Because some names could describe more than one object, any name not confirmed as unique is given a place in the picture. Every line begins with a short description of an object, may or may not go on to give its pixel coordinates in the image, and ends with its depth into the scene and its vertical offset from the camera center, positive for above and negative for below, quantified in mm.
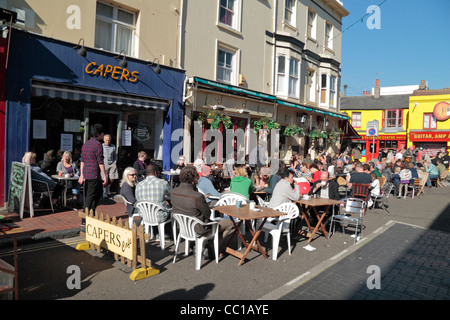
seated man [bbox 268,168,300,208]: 6383 -767
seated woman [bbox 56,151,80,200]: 8312 -571
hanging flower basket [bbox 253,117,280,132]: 13938 +1286
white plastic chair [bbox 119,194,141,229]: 6127 -1275
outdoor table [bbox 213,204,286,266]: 5137 -965
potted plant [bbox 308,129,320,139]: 17422 +1226
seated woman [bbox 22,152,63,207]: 7364 -696
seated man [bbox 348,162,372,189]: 9539 -561
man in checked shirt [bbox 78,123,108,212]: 6238 -403
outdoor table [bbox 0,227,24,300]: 3441 -1338
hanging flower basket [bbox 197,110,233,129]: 11750 +1219
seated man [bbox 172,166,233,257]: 4934 -733
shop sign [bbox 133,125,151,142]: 10898 +528
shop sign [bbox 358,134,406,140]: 33841 +2371
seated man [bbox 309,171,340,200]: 7588 -748
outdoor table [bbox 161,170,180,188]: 9970 -707
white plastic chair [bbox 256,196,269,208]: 7133 -1056
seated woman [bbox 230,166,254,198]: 7016 -695
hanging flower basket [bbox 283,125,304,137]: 15977 +1220
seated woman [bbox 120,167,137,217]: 6176 -777
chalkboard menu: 6914 -924
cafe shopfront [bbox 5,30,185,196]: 7781 +1301
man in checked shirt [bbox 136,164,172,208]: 5742 -715
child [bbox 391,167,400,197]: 13891 -800
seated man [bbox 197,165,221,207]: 7384 -774
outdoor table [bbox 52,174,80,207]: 7910 -808
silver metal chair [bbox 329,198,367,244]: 7179 -1069
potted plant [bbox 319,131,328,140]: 18031 +1189
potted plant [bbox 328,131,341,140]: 19897 +1330
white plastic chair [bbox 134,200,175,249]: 5617 -1117
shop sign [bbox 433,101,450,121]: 30703 +4779
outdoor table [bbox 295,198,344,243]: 6539 -967
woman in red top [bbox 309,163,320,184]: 8957 -399
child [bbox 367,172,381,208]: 10109 -953
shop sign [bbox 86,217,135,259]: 4465 -1298
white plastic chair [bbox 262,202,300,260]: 5570 -1263
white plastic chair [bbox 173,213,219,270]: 4887 -1253
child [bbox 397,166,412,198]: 13516 -651
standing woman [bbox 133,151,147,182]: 8945 -475
